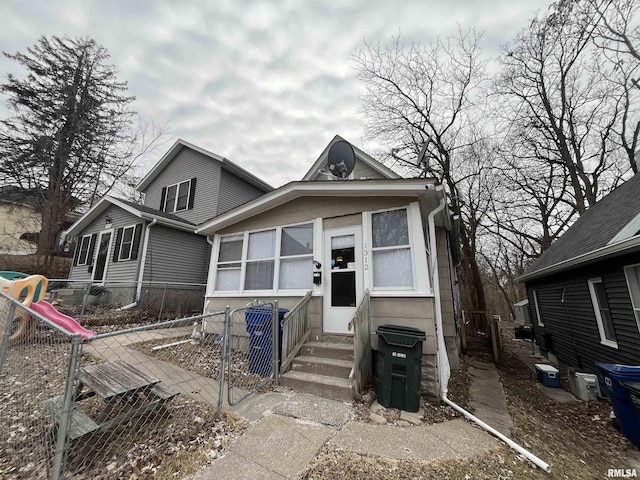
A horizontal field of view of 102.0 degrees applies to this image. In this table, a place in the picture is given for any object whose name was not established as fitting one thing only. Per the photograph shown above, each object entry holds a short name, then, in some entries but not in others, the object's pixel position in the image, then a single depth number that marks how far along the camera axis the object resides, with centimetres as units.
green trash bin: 347
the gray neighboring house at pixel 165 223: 1008
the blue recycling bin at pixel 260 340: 442
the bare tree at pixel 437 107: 1234
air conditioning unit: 531
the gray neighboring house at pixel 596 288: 510
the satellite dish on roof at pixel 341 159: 657
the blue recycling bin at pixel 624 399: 360
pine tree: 1506
